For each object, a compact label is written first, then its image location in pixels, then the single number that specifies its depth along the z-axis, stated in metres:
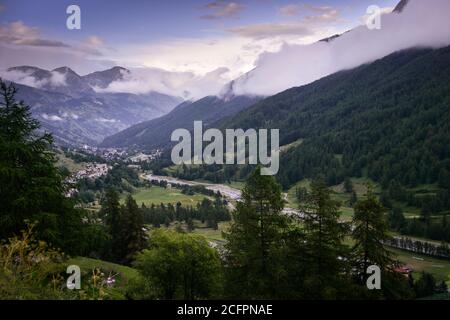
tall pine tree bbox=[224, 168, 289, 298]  24.03
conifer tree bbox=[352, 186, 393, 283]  25.11
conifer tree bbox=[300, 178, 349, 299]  24.50
